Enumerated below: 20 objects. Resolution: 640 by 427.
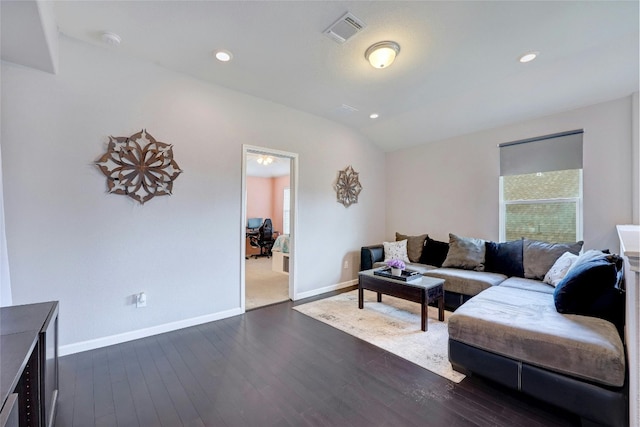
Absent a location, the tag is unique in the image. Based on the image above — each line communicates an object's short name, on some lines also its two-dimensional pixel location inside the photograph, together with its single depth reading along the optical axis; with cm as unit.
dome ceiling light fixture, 246
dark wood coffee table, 288
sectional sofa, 156
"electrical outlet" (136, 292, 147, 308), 276
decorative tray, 316
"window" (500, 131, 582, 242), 340
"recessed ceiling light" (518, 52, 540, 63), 267
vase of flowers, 326
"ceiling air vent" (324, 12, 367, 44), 216
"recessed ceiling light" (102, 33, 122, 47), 237
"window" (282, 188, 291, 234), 859
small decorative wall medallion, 465
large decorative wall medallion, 262
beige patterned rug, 238
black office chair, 776
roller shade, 338
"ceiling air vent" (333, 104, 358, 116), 399
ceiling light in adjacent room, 578
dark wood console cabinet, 95
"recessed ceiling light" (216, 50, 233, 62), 262
